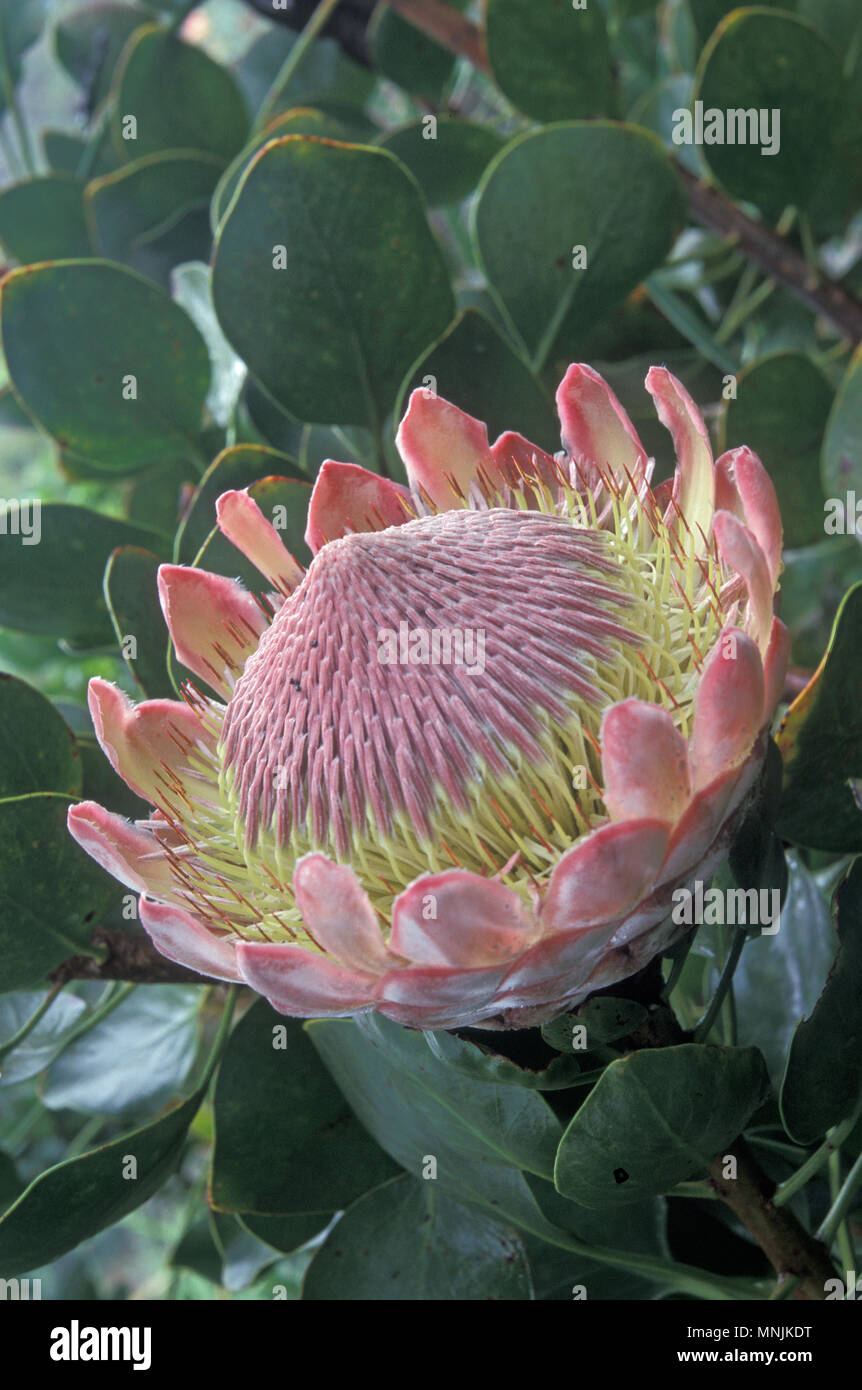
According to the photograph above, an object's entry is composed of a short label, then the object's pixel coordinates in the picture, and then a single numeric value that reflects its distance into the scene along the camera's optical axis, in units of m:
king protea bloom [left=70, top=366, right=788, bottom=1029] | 0.82
